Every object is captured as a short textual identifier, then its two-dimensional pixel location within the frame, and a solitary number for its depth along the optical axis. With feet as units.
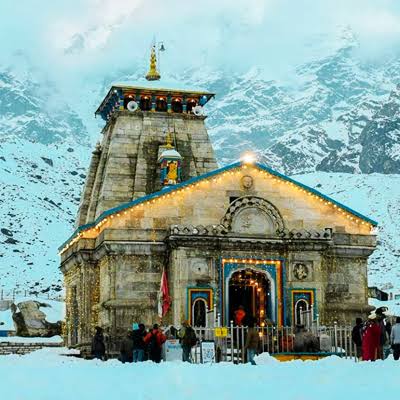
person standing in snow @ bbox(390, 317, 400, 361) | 78.69
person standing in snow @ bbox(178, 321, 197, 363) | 89.25
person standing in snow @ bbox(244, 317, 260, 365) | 86.63
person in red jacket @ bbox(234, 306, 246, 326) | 104.78
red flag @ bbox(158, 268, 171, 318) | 112.06
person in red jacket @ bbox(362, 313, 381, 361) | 80.12
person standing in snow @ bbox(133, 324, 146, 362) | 89.30
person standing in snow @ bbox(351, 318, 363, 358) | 86.94
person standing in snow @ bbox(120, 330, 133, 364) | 94.17
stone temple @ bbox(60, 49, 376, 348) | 112.68
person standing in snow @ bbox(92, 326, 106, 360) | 96.37
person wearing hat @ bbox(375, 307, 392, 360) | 81.00
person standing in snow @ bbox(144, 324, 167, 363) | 88.63
